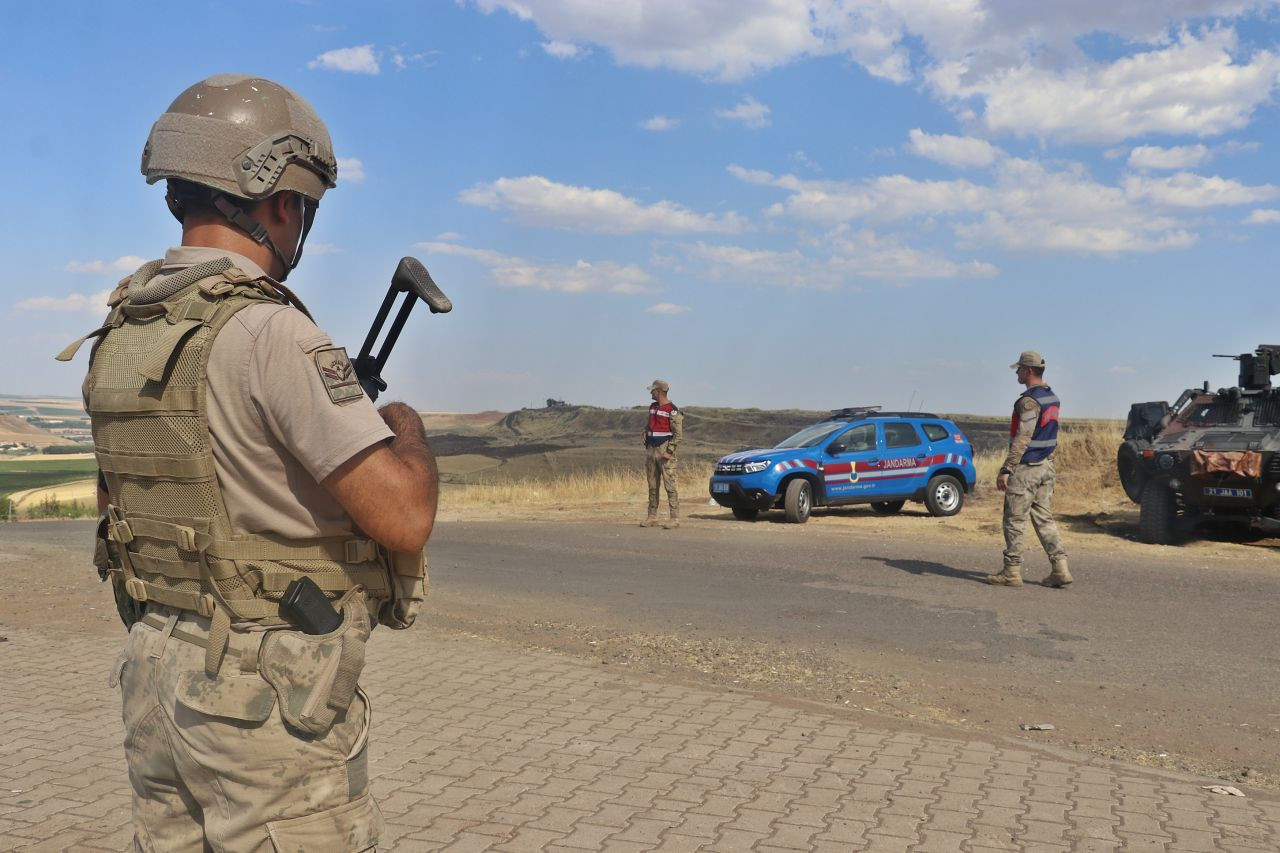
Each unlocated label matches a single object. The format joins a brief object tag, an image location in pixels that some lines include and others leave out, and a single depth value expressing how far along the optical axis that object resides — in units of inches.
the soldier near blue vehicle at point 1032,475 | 454.3
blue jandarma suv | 728.3
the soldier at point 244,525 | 91.6
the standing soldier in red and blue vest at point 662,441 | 685.3
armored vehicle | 579.2
